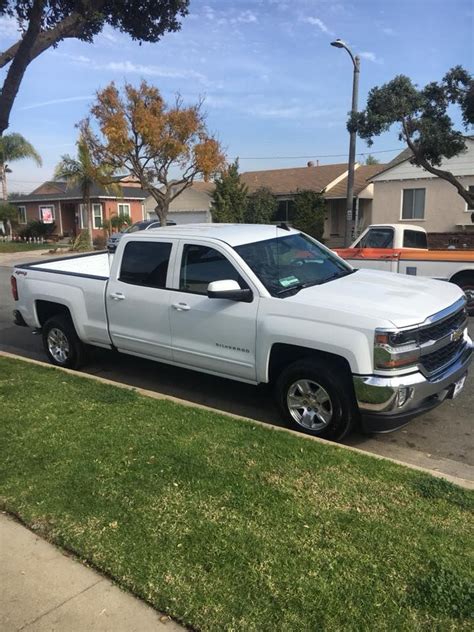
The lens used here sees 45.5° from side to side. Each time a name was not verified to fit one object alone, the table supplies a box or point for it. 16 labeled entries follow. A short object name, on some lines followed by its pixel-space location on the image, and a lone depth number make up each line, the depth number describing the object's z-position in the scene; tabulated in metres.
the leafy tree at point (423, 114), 16.83
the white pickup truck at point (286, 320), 4.29
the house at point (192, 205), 36.09
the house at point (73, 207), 39.28
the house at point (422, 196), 24.98
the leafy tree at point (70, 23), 5.69
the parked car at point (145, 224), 27.55
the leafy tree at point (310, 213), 27.12
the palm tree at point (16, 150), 41.79
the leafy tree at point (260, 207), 30.28
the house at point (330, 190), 30.61
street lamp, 17.95
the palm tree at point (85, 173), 31.12
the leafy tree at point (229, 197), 29.78
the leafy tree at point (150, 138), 28.75
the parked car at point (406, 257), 9.70
